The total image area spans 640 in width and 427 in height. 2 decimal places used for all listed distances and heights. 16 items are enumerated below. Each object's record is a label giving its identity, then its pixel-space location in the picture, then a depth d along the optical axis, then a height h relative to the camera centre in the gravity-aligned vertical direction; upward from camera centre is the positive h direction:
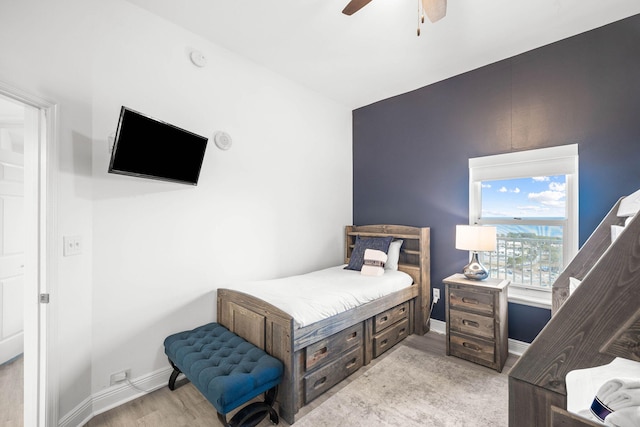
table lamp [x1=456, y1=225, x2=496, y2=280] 2.56 -0.27
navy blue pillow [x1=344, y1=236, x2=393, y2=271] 3.25 -0.40
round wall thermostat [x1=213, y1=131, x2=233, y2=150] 2.56 +0.65
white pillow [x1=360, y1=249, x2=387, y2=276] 3.00 -0.55
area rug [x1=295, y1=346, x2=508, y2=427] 1.84 -1.34
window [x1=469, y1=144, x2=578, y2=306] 2.52 +0.02
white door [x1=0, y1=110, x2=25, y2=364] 2.60 -0.37
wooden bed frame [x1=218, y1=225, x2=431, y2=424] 1.90 -0.97
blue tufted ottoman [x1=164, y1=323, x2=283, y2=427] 1.57 -0.96
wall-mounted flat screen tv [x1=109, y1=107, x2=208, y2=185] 1.79 +0.43
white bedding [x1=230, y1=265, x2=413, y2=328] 2.04 -0.67
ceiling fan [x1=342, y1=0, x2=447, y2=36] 1.68 +1.23
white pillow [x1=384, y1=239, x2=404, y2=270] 3.26 -0.49
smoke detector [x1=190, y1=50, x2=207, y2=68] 2.40 +1.30
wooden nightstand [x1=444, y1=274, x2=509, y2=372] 2.43 -0.95
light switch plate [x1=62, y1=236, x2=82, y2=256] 1.76 -0.22
